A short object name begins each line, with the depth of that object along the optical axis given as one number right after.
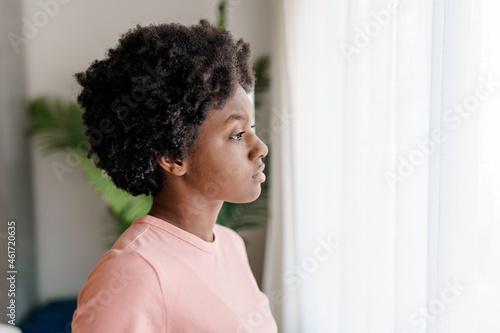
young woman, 0.84
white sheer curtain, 0.93
